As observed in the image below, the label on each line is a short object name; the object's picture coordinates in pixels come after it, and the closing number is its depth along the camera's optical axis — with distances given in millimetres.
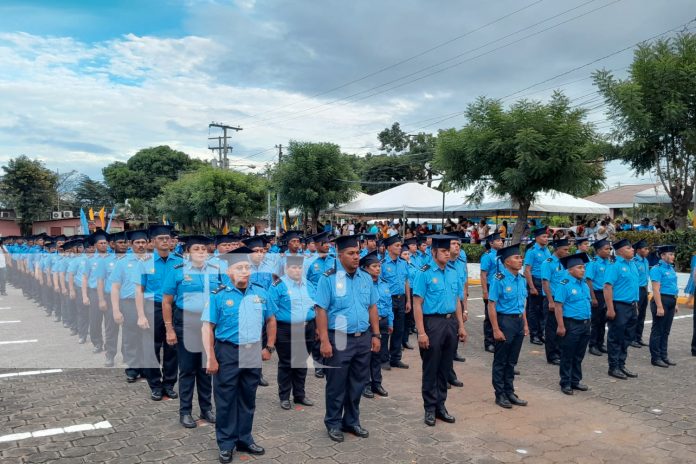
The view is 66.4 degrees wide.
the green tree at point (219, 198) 30094
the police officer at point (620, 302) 6863
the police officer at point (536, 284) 8594
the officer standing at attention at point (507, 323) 5746
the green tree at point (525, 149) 15039
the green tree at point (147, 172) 53656
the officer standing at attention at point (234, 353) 4371
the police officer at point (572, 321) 6199
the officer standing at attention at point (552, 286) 7562
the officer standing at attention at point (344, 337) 4848
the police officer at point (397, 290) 7387
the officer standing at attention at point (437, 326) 5223
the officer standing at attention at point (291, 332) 5750
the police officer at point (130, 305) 6363
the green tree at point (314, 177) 21438
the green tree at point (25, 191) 40219
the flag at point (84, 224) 16470
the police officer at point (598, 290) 7397
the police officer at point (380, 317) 5637
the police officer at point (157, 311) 5754
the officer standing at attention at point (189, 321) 5082
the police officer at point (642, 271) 7727
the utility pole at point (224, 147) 45938
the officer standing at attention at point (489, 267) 8242
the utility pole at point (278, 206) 23484
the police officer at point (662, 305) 7500
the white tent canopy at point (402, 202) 17953
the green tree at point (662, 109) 13797
